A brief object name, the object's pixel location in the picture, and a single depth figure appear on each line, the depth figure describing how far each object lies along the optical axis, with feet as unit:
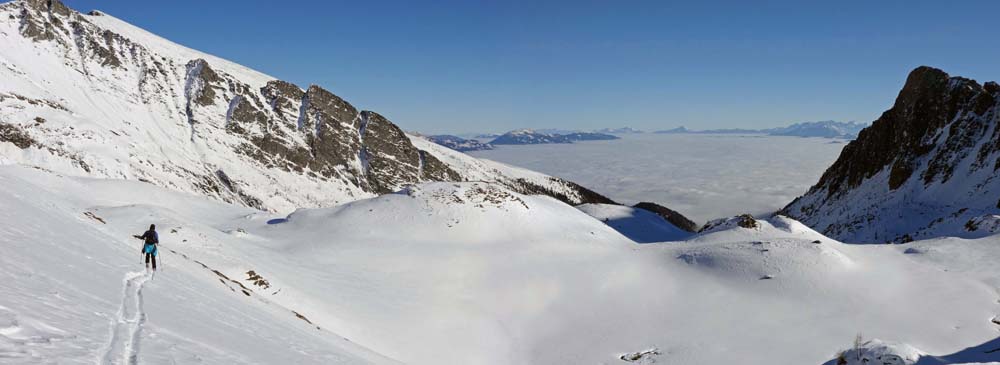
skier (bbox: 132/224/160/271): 57.36
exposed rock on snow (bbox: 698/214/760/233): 160.25
